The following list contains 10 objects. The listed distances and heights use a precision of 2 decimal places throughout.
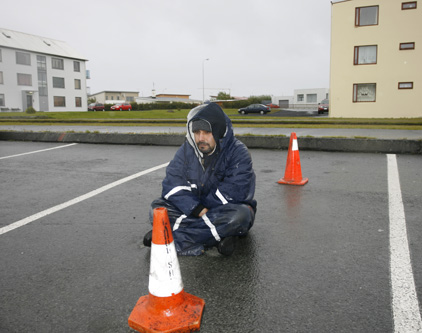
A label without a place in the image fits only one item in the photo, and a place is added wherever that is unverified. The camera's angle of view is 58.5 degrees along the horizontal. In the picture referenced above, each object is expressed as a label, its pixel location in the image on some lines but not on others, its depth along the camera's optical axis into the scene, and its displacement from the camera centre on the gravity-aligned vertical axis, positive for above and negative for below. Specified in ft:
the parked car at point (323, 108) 126.93 +3.56
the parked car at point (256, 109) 151.33 +4.12
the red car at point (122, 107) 178.40 +6.53
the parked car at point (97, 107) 193.06 +7.17
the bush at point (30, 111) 118.01 +3.39
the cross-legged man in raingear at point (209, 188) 10.61 -2.04
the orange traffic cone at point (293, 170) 19.58 -2.68
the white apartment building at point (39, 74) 164.55 +22.60
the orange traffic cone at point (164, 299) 7.07 -3.54
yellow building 85.76 +13.91
